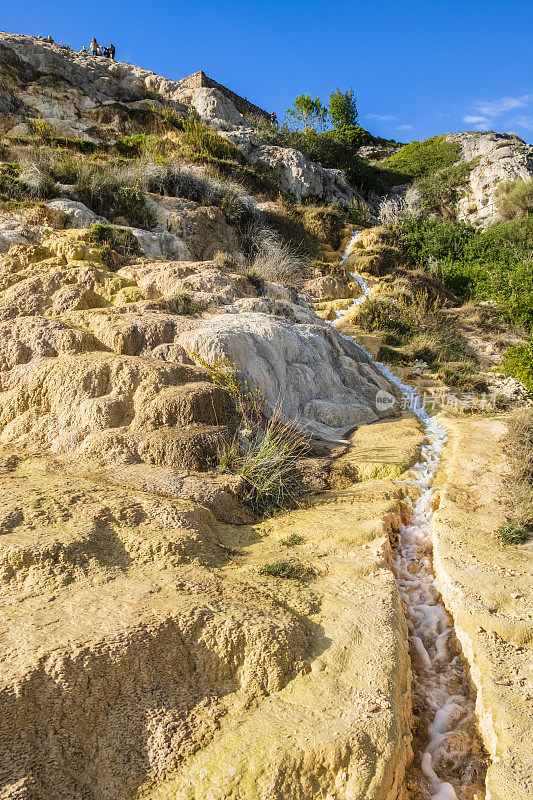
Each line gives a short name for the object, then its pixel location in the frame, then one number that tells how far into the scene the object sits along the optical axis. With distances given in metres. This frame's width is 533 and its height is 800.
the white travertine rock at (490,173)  20.16
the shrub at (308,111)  25.22
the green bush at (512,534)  4.88
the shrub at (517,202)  18.77
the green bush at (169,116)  17.66
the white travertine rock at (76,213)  9.59
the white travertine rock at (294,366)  6.61
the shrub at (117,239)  9.09
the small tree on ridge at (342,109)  30.05
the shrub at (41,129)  13.65
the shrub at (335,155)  22.50
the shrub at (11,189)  9.74
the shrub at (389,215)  18.10
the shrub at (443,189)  21.34
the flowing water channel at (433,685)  3.24
